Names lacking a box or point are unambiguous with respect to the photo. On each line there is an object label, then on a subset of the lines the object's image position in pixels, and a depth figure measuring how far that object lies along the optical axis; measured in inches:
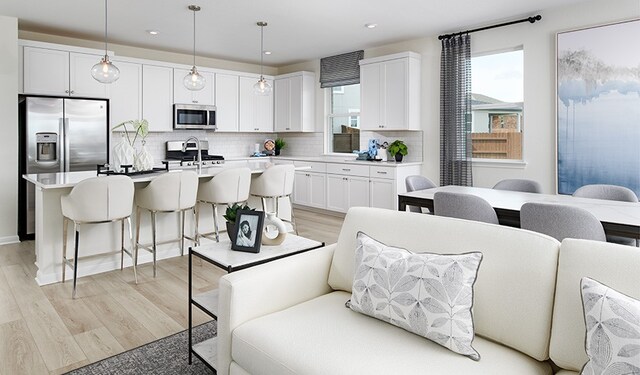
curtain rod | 185.0
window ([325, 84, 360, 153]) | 278.1
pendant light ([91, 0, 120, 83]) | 150.9
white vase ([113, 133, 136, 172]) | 157.8
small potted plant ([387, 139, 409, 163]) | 238.1
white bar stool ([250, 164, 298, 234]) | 180.9
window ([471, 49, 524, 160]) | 200.7
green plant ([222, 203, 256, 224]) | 87.2
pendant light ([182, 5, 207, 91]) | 183.9
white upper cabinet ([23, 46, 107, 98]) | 201.8
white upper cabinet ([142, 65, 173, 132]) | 246.5
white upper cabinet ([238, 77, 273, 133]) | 293.1
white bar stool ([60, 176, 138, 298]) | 126.9
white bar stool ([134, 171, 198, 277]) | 145.1
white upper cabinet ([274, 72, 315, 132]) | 289.6
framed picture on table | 83.7
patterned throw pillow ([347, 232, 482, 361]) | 57.9
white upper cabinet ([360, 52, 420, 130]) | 228.7
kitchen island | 138.9
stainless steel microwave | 259.8
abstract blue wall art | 161.9
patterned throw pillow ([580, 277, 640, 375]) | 44.1
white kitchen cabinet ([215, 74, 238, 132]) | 280.1
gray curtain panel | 212.2
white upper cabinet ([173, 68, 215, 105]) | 259.8
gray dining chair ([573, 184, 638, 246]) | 129.2
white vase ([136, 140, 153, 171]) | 159.8
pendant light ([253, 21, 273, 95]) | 202.2
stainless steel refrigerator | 196.4
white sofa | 54.6
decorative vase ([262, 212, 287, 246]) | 87.6
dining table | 95.5
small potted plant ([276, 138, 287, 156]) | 317.1
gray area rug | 85.6
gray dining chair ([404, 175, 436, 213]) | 158.2
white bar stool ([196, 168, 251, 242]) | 162.6
